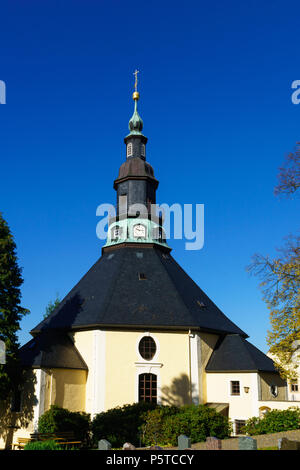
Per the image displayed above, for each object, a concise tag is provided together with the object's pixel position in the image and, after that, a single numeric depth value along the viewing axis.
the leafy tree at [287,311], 19.48
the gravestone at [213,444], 16.41
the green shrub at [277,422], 23.89
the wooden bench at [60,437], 23.59
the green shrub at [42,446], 16.51
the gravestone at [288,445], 14.77
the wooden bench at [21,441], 23.78
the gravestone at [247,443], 15.21
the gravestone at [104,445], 15.40
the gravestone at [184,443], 16.50
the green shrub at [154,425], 22.97
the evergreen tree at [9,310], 24.53
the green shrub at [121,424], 23.94
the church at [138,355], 27.02
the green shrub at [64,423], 24.80
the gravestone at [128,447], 14.53
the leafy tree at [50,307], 49.05
